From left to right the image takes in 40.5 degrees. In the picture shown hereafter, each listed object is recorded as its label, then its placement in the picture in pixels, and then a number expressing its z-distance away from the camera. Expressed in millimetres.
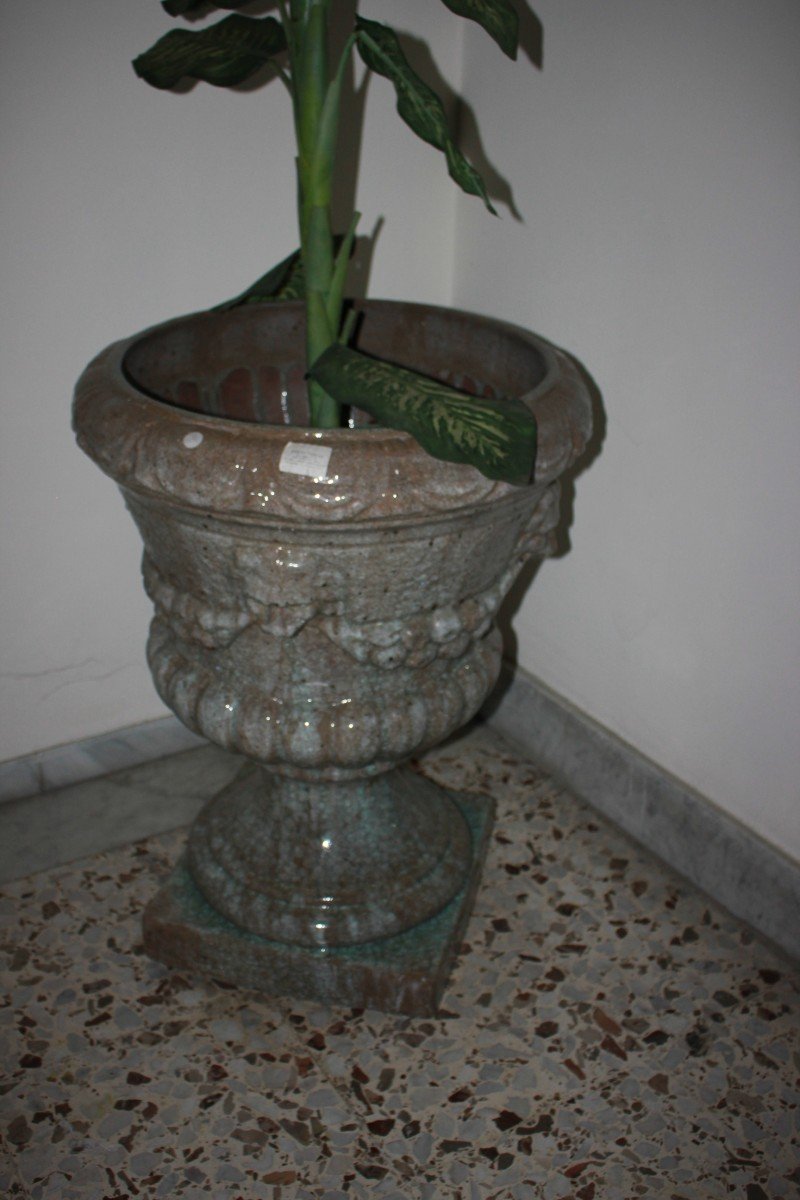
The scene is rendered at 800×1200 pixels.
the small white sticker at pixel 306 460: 1091
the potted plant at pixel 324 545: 1117
